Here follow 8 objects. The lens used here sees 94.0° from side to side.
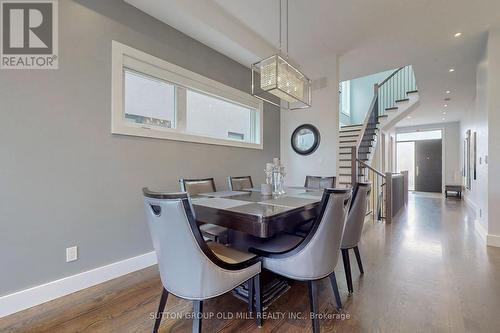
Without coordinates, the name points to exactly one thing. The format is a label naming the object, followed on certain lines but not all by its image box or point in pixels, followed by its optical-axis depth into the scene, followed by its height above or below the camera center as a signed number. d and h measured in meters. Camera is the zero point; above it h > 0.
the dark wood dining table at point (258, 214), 1.38 -0.32
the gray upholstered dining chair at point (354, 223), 1.95 -0.49
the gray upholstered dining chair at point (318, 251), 1.39 -0.53
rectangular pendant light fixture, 2.14 +0.84
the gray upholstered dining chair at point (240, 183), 2.96 -0.25
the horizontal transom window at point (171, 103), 2.40 +0.81
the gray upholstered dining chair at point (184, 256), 1.15 -0.48
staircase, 5.23 +1.36
